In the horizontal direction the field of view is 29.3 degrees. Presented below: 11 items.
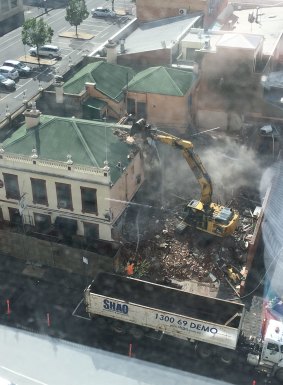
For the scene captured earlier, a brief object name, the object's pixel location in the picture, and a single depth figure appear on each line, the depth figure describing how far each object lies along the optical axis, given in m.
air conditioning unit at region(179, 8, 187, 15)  64.19
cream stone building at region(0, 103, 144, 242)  36.19
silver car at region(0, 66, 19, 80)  67.50
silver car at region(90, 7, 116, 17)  91.69
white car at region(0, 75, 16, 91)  65.19
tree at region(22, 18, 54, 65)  70.62
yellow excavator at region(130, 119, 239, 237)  36.50
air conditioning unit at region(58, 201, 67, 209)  37.40
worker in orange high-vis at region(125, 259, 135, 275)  36.97
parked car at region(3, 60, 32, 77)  69.11
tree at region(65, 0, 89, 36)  80.12
